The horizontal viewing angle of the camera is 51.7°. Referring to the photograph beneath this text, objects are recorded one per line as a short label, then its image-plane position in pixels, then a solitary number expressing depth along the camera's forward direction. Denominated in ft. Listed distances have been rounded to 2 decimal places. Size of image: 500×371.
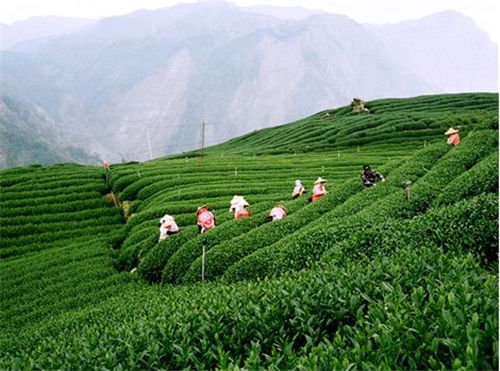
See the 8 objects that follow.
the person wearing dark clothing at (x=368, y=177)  76.59
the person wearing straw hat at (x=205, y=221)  71.72
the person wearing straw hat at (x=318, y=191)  79.92
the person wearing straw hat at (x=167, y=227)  73.05
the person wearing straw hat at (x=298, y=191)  89.40
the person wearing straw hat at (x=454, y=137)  90.84
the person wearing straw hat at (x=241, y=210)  76.23
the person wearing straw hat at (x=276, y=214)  71.34
